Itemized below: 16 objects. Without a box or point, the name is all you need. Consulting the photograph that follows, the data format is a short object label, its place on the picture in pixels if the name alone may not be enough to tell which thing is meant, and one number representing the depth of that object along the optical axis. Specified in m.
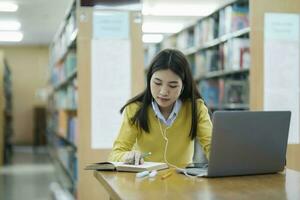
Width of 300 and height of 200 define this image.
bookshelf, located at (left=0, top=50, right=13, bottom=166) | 8.05
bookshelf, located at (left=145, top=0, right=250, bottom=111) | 4.37
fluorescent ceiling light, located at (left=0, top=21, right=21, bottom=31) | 9.26
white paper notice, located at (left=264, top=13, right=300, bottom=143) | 3.21
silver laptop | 1.57
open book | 1.73
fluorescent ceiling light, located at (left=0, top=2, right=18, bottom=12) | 7.62
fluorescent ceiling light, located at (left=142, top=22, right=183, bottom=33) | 9.02
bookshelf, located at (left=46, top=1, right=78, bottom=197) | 4.91
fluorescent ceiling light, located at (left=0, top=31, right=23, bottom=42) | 10.53
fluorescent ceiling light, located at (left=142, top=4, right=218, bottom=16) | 7.43
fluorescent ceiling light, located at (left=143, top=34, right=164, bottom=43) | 10.20
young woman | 2.04
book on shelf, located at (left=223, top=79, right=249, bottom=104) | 4.41
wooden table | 1.30
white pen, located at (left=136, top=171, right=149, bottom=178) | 1.62
